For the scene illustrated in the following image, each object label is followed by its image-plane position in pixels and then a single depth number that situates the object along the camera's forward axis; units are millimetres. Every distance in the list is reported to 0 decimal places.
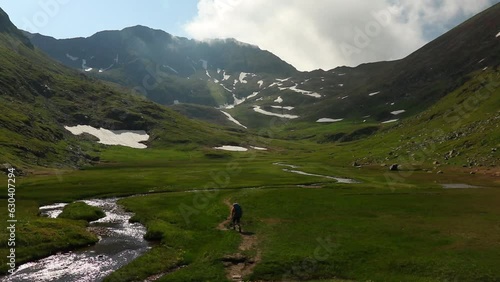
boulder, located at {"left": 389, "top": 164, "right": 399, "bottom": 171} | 124062
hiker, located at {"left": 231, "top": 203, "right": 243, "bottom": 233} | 46728
